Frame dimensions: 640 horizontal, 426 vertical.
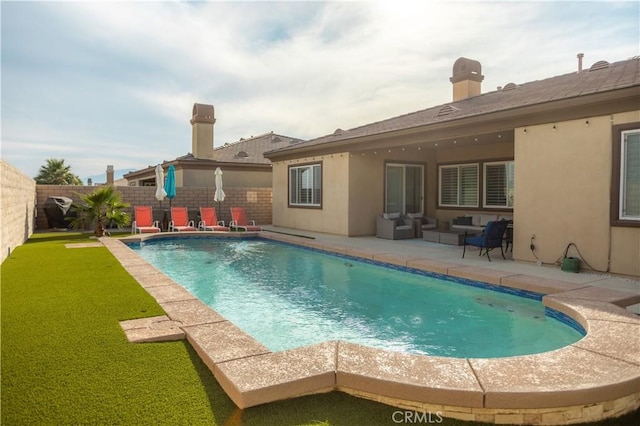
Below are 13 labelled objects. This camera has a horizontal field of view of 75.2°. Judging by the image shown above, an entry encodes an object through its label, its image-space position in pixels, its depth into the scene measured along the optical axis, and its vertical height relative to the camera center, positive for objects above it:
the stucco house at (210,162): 19.58 +1.89
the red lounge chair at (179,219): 15.34 -0.64
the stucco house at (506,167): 7.07 +0.92
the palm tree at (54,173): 34.16 +2.39
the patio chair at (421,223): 13.34 -0.67
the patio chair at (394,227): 12.84 -0.78
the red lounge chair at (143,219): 14.48 -0.62
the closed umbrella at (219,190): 16.75 +0.48
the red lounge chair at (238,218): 15.92 -0.63
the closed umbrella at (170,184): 15.92 +0.68
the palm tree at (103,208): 13.27 -0.21
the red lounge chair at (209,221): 15.88 -0.75
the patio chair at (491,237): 8.90 -0.76
